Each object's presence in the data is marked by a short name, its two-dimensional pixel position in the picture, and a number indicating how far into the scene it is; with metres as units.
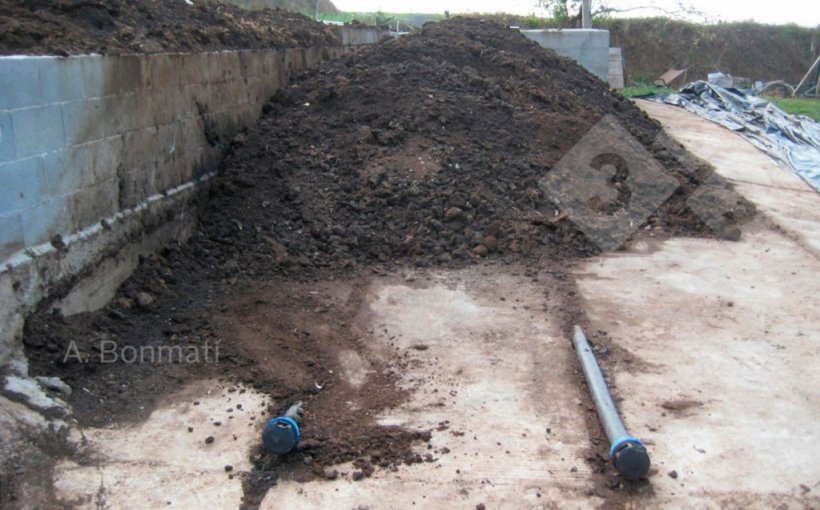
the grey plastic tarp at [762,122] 10.70
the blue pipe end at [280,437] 3.40
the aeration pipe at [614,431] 3.26
